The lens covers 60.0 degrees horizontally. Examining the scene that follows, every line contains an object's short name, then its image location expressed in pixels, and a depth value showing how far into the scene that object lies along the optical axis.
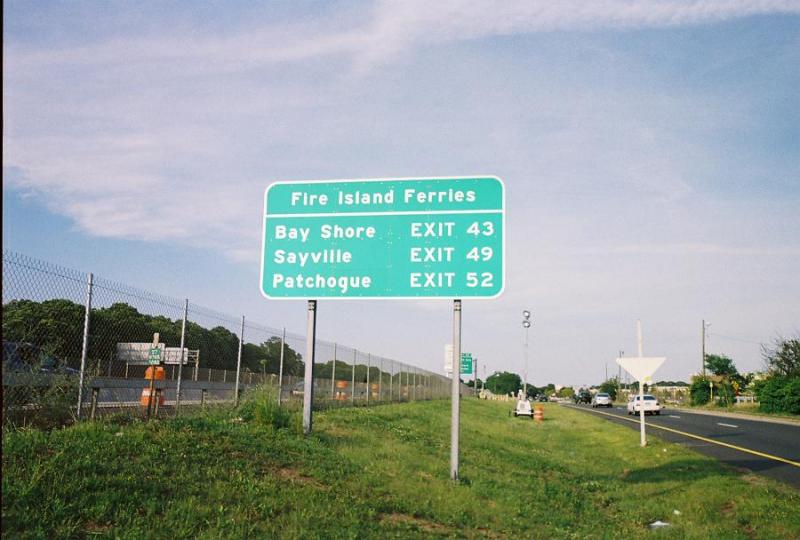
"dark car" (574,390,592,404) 98.25
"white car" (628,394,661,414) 44.53
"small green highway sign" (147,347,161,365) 13.51
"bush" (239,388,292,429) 13.59
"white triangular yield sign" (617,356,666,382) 20.30
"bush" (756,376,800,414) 41.59
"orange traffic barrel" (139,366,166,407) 14.00
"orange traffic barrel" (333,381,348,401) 26.12
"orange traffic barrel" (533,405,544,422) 38.69
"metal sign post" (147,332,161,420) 13.51
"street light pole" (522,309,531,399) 69.19
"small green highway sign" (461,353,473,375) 60.41
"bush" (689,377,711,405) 66.00
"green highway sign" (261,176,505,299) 13.06
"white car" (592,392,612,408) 71.56
